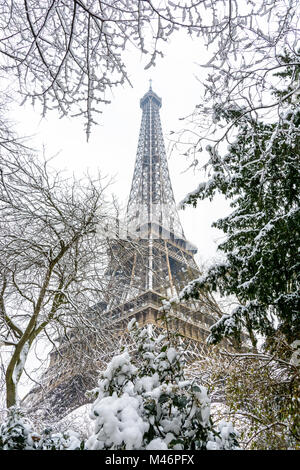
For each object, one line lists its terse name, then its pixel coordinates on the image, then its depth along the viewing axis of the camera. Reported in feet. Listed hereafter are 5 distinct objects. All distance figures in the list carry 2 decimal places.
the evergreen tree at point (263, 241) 14.69
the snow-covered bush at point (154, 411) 5.99
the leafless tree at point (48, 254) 16.61
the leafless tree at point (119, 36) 8.07
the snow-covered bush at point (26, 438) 8.57
